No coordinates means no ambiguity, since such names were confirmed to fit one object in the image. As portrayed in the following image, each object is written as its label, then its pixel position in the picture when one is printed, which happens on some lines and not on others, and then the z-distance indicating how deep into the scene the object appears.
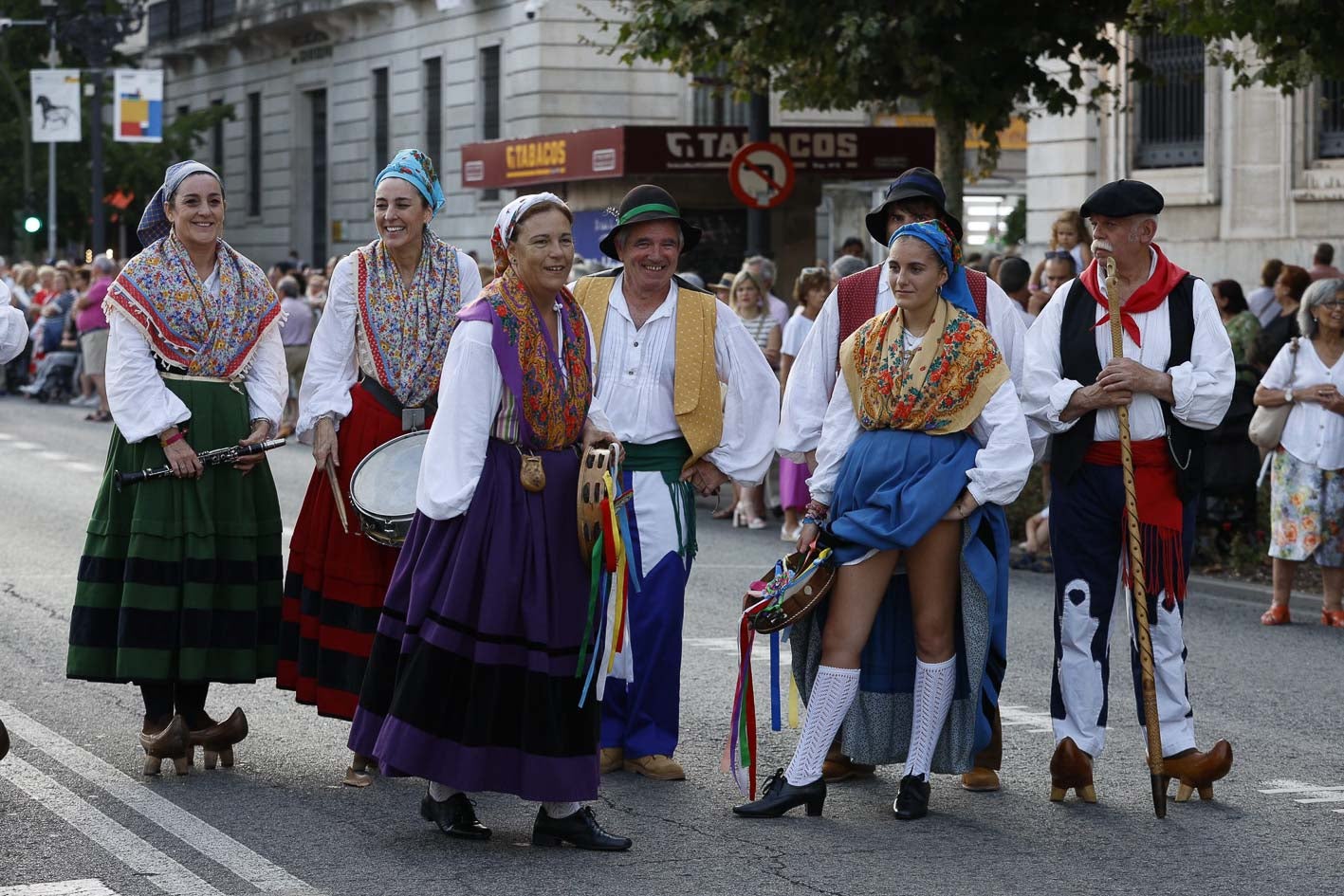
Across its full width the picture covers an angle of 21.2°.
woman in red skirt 12.27
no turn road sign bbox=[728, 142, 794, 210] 32.63
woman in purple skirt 10.30
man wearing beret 11.70
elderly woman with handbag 18.97
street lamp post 59.68
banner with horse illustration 65.92
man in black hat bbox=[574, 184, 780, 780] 12.35
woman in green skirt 12.11
